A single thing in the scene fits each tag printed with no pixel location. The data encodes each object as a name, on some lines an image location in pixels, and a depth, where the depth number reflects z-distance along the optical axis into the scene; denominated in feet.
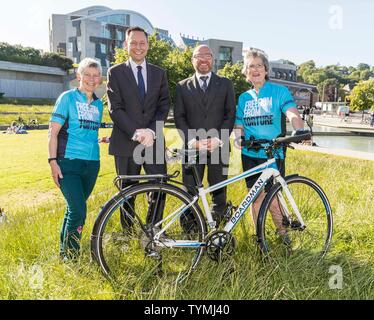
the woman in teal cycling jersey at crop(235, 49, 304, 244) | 11.74
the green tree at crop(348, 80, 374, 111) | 181.37
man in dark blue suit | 11.39
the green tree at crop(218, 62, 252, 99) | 150.82
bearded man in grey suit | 12.43
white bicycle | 9.75
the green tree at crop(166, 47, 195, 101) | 114.42
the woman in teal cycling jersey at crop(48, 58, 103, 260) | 10.61
